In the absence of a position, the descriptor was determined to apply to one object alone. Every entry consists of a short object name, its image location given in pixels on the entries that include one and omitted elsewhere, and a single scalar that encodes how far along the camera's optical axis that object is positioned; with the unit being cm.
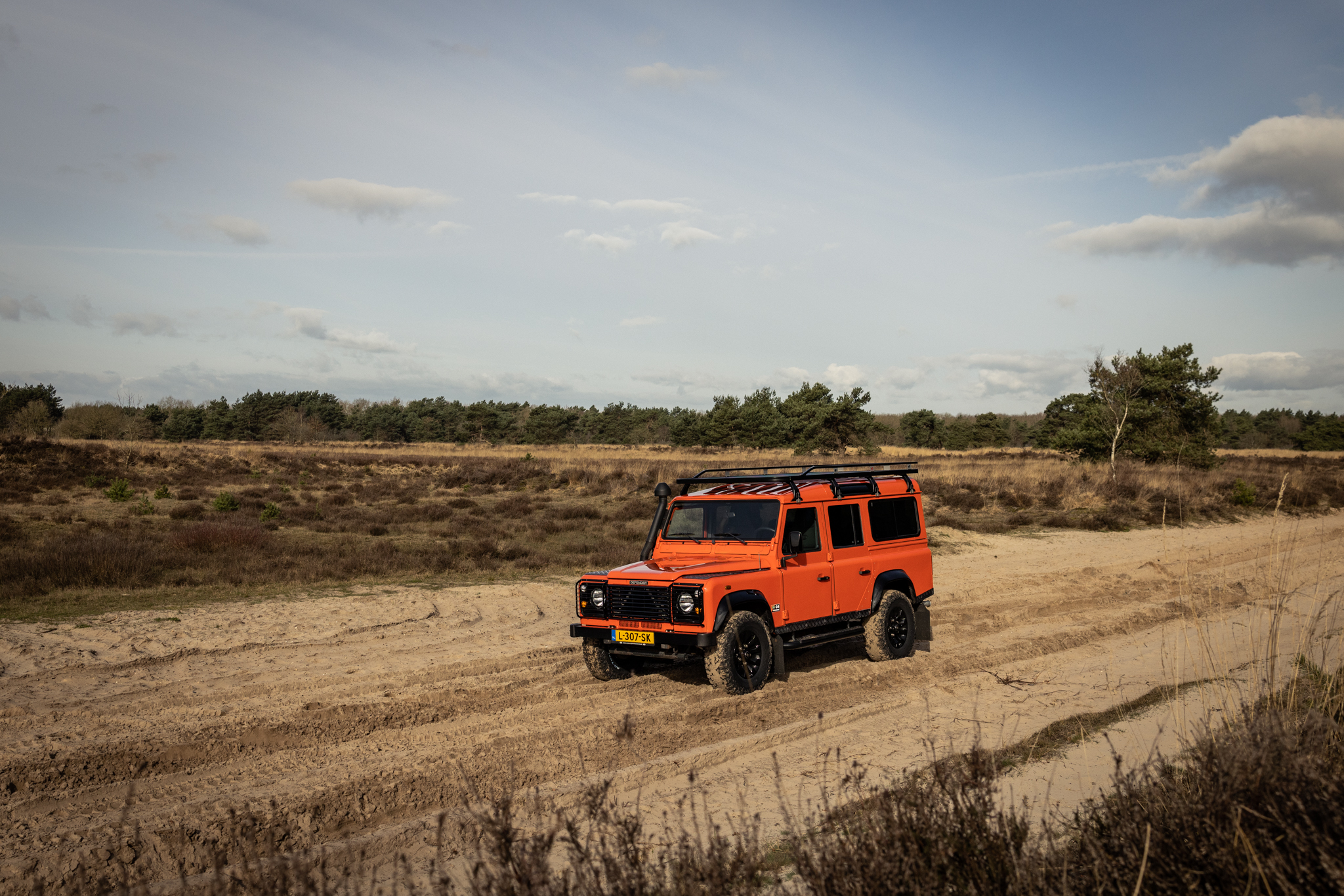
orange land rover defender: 810
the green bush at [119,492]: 2752
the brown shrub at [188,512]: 2353
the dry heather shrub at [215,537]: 1705
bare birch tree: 3809
